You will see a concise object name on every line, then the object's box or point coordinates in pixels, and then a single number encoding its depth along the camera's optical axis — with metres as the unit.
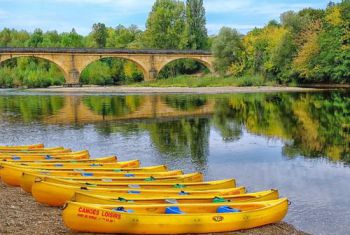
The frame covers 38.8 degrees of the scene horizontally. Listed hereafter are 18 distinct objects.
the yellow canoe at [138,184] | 11.67
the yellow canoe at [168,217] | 9.37
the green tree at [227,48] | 79.56
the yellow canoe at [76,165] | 13.75
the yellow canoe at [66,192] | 10.95
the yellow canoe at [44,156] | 15.56
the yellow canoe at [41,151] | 16.94
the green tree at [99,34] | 125.64
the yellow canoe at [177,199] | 9.95
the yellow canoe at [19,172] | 13.02
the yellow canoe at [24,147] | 17.60
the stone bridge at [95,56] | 78.04
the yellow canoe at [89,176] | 12.19
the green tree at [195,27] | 100.56
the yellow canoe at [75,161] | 14.95
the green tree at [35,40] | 122.00
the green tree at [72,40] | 122.09
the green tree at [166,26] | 99.00
